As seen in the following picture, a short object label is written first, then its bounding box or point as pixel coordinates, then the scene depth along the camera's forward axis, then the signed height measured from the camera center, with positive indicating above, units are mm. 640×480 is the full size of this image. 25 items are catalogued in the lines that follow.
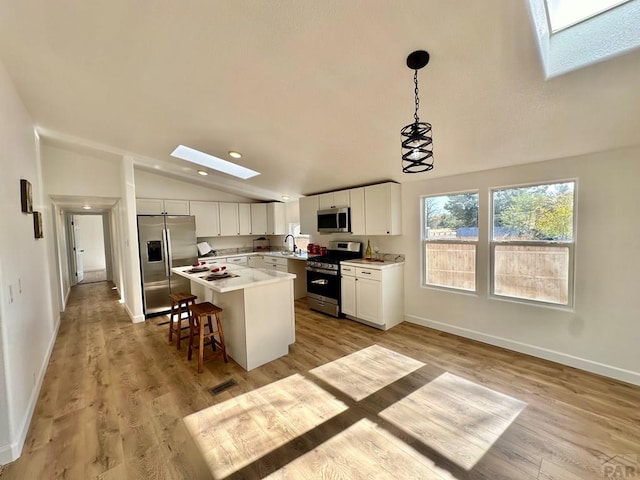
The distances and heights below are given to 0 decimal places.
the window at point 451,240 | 3508 -216
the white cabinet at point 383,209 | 4004 +250
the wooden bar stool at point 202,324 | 2830 -996
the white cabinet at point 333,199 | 4590 +491
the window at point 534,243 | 2809 -235
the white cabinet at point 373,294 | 3865 -996
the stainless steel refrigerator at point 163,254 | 4613 -369
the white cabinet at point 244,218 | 6270 +287
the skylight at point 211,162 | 4300 +1163
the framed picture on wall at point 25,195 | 2481 +389
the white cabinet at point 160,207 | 5117 +509
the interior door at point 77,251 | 8205 -455
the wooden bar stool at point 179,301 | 3495 -876
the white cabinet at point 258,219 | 6434 +261
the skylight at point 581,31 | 1551 +1116
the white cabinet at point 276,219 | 6293 +240
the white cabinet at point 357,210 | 4340 +269
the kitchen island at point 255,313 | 2873 -921
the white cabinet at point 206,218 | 5648 +288
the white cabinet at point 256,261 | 6207 -692
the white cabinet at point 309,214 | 5195 +270
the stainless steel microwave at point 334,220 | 4547 +126
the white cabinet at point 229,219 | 6004 +265
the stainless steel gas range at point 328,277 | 4477 -830
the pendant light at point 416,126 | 1720 +607
